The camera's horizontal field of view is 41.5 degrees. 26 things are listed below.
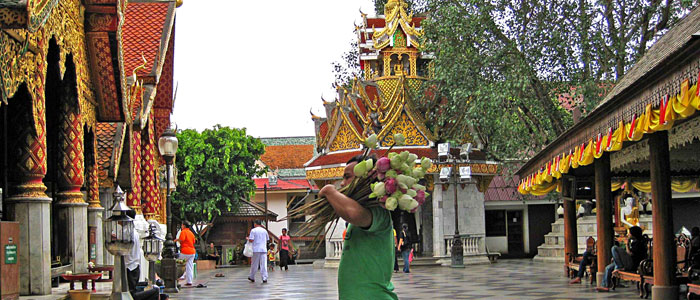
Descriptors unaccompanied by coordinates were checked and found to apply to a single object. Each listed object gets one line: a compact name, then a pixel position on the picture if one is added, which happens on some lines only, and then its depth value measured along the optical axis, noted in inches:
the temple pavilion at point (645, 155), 400.8
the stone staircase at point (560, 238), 1323.8
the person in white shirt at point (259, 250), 919.7
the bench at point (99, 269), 542.0
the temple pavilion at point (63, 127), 405.1
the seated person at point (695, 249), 531.9
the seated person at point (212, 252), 1703.0
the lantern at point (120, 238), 434.3
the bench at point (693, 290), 462.9
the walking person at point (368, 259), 223.6
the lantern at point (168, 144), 775.1
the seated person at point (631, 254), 627.2
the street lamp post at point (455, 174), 1195.3
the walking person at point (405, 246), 1095.6
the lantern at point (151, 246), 609.3
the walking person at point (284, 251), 1312.1
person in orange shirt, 876.0
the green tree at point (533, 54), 946.7
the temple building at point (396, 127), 1259.8
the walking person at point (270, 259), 1404.4
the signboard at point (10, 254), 371.2
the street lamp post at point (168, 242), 758.5
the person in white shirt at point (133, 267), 558.3
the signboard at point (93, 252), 638.5
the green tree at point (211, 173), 1697.8
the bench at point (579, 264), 738.2
